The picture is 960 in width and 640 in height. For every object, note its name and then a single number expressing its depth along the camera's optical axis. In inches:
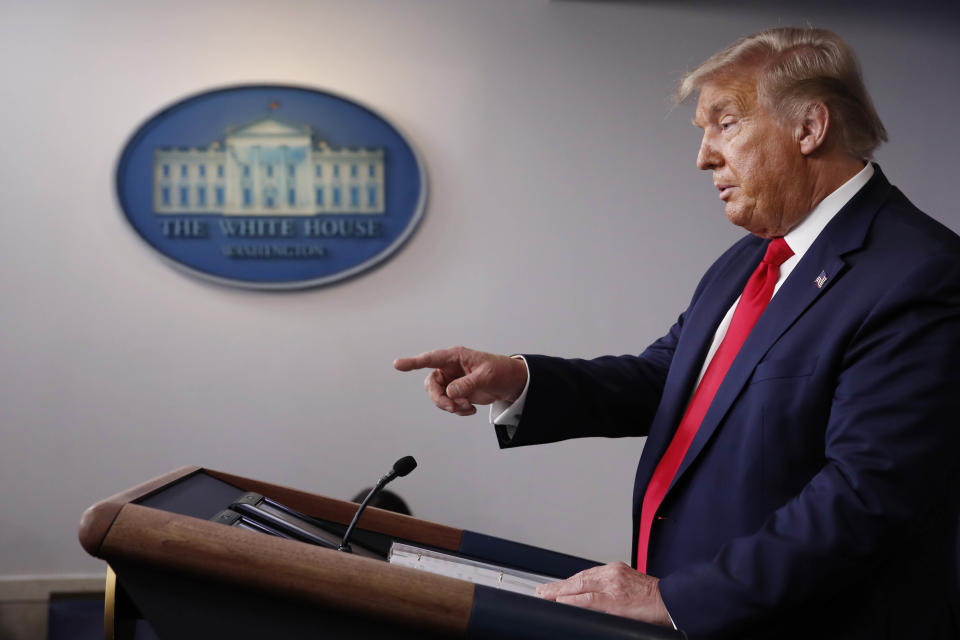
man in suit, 36.3
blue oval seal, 111.0
